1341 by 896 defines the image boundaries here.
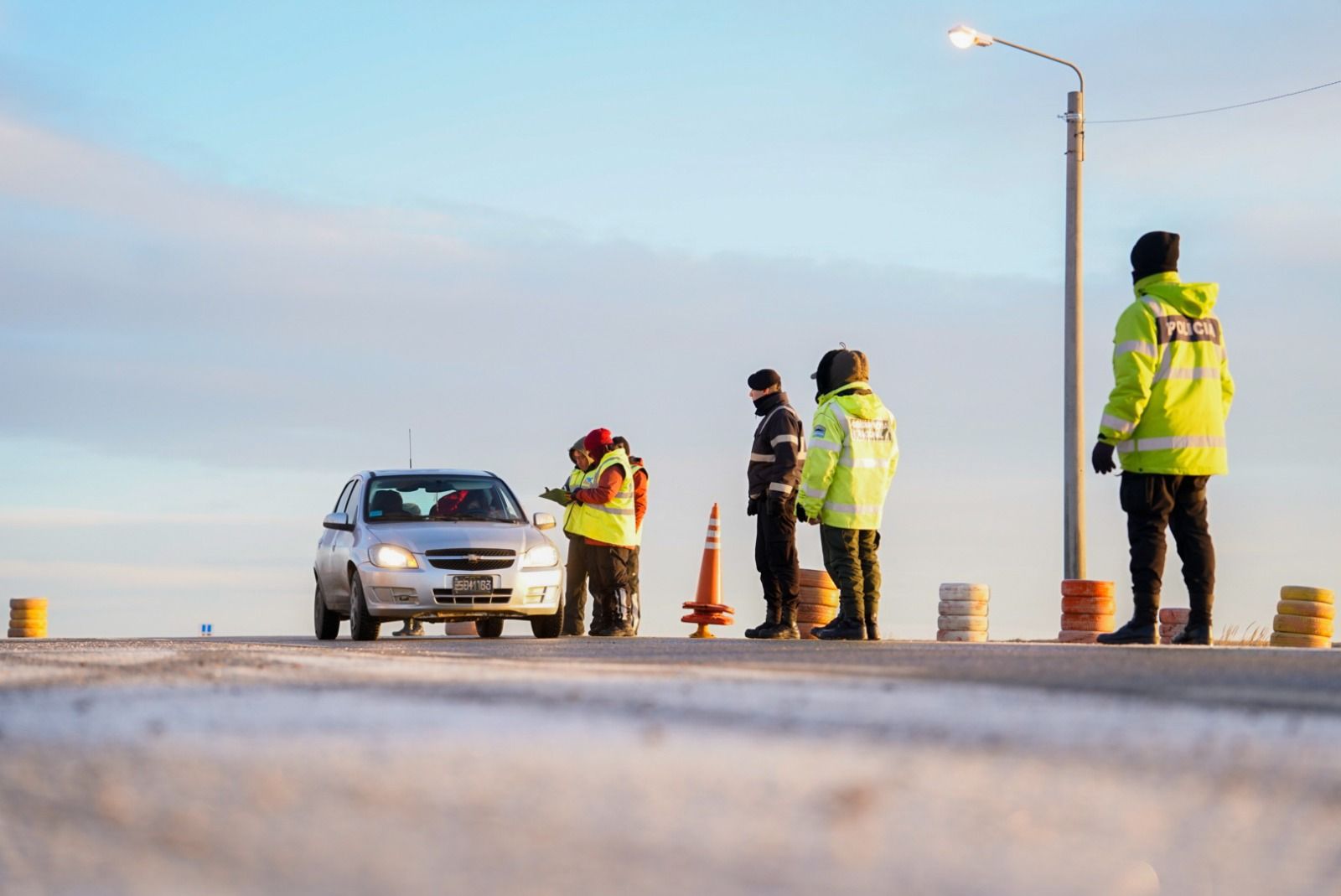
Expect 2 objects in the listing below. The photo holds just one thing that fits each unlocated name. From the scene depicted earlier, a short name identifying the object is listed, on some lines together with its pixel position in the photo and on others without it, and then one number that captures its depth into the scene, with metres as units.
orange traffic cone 17.22
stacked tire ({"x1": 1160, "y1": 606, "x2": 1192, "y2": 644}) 16.48
